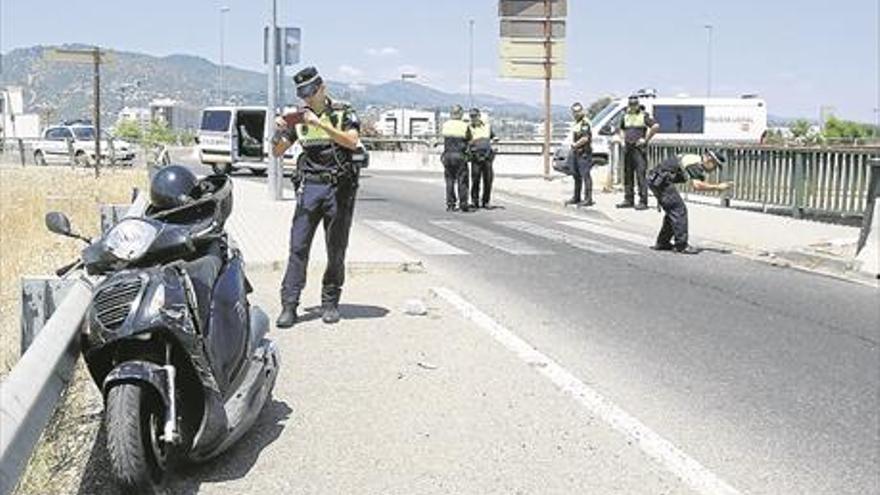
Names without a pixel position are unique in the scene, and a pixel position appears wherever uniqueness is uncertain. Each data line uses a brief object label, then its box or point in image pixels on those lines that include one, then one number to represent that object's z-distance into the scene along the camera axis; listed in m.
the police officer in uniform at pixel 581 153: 20.14
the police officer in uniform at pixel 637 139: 19.64
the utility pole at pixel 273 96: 20.47
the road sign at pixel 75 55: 22.50
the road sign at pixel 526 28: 29.78
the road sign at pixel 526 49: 29.80
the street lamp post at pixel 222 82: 72.19
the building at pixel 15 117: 55.06
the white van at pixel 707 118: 34.81
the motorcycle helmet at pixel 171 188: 5.05
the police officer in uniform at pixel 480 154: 19.45
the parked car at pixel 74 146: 35.62
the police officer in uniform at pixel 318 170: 7.51
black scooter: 4.13
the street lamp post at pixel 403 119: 62.34
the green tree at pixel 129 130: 56.46
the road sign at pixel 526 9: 29.56
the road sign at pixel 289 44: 20.80
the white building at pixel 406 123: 63.94
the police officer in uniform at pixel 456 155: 19.20
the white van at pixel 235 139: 32.94
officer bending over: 13.76
